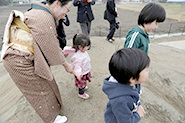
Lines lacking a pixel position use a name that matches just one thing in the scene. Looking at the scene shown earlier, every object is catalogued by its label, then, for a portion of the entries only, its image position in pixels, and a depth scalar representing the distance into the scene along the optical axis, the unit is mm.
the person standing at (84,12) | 3611
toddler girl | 1758
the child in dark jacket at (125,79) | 862
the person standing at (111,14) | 4188
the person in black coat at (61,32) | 1551
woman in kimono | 1188
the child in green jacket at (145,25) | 1346
